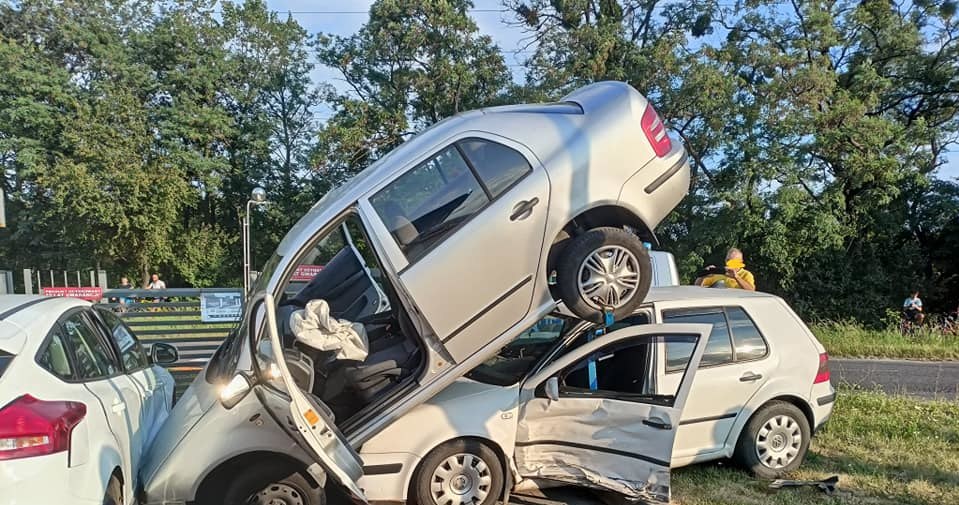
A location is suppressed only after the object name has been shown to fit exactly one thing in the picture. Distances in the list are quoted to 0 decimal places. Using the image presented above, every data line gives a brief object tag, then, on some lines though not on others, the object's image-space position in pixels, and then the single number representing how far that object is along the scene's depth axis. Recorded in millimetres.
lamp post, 13352
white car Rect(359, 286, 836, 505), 3869
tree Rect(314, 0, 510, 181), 20734
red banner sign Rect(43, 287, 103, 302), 9137
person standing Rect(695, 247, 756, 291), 7020
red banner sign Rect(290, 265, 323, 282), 3904
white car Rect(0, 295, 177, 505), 2449
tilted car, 3602
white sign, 8391
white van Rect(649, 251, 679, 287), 6974
